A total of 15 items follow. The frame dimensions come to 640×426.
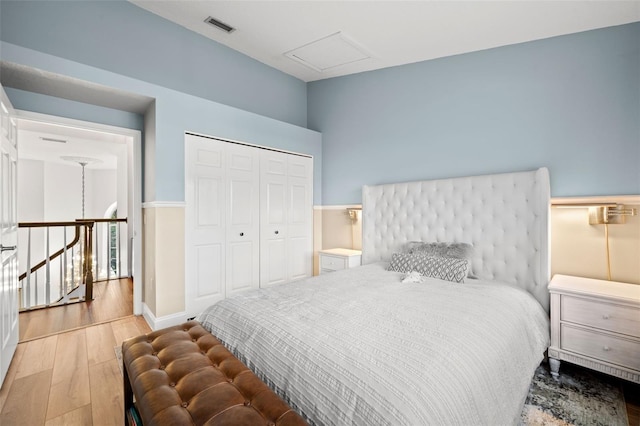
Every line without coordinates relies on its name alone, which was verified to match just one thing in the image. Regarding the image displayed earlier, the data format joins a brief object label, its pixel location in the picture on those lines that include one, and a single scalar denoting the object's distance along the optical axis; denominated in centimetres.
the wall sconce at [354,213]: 388
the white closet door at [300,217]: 405
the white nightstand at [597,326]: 188
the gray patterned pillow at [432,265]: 247
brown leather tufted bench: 104
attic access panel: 323
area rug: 169
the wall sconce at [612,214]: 220
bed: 107
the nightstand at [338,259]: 359
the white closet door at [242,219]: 340
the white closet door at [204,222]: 309
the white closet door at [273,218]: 373
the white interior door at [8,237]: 200
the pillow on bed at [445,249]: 268
